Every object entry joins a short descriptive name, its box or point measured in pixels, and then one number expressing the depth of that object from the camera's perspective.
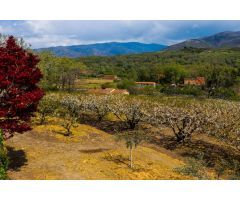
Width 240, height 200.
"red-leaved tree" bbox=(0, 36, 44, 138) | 18.45
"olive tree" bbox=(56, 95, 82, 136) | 40.62
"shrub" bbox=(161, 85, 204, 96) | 100.81
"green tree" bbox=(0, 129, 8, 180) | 16.60
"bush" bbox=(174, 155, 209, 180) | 19.43
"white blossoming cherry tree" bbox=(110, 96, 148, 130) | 36.28
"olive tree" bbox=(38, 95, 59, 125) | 34.50
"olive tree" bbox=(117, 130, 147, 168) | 23.04
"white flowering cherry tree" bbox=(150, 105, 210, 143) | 31.44
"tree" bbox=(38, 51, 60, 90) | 73.69
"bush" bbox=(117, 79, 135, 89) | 117.43
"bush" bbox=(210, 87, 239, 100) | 91.53
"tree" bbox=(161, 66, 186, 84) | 144.25
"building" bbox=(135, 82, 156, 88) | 134.81
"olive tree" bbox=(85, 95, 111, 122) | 40.06
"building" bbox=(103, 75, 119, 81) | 152.88
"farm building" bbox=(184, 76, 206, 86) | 125.71
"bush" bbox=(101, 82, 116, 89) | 115.18
